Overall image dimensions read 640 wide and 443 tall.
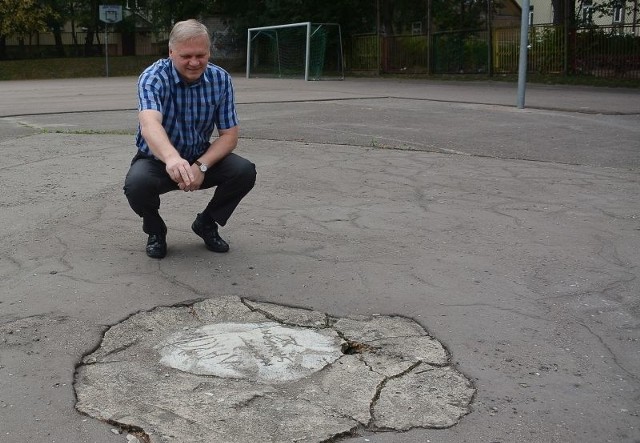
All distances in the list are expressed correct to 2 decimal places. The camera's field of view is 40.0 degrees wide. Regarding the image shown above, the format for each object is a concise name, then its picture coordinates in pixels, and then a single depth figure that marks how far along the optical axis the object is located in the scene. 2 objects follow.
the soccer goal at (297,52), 29.47
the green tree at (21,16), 42.22
